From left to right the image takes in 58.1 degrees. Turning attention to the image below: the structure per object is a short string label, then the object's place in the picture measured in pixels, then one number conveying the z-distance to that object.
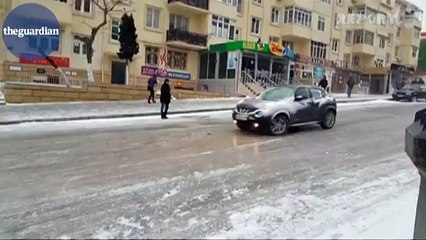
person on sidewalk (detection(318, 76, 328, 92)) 29.32
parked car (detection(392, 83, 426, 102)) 32.06
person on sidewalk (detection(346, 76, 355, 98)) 33.03
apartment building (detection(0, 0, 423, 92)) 26.86
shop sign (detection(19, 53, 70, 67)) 24.36
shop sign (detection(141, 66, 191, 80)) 30.11
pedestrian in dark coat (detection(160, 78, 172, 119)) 16.22
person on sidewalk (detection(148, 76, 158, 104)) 20.99
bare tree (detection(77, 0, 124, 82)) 22.78
